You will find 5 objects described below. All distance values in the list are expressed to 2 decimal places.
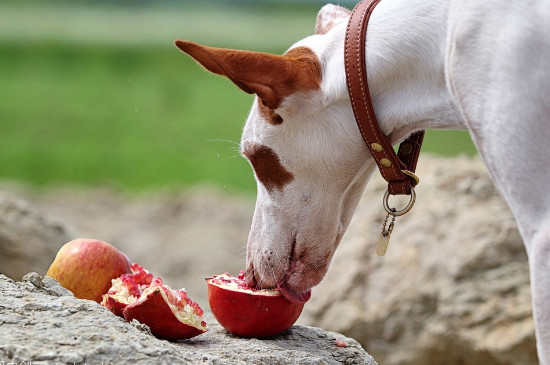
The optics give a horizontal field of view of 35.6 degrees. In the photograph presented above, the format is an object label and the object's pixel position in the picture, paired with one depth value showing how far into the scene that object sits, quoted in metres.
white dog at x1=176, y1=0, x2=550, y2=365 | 2.43
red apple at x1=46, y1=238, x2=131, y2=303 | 3.19
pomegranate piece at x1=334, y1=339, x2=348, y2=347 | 3.19
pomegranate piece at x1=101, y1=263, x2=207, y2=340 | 2.95
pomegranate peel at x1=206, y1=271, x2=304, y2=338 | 3.10
